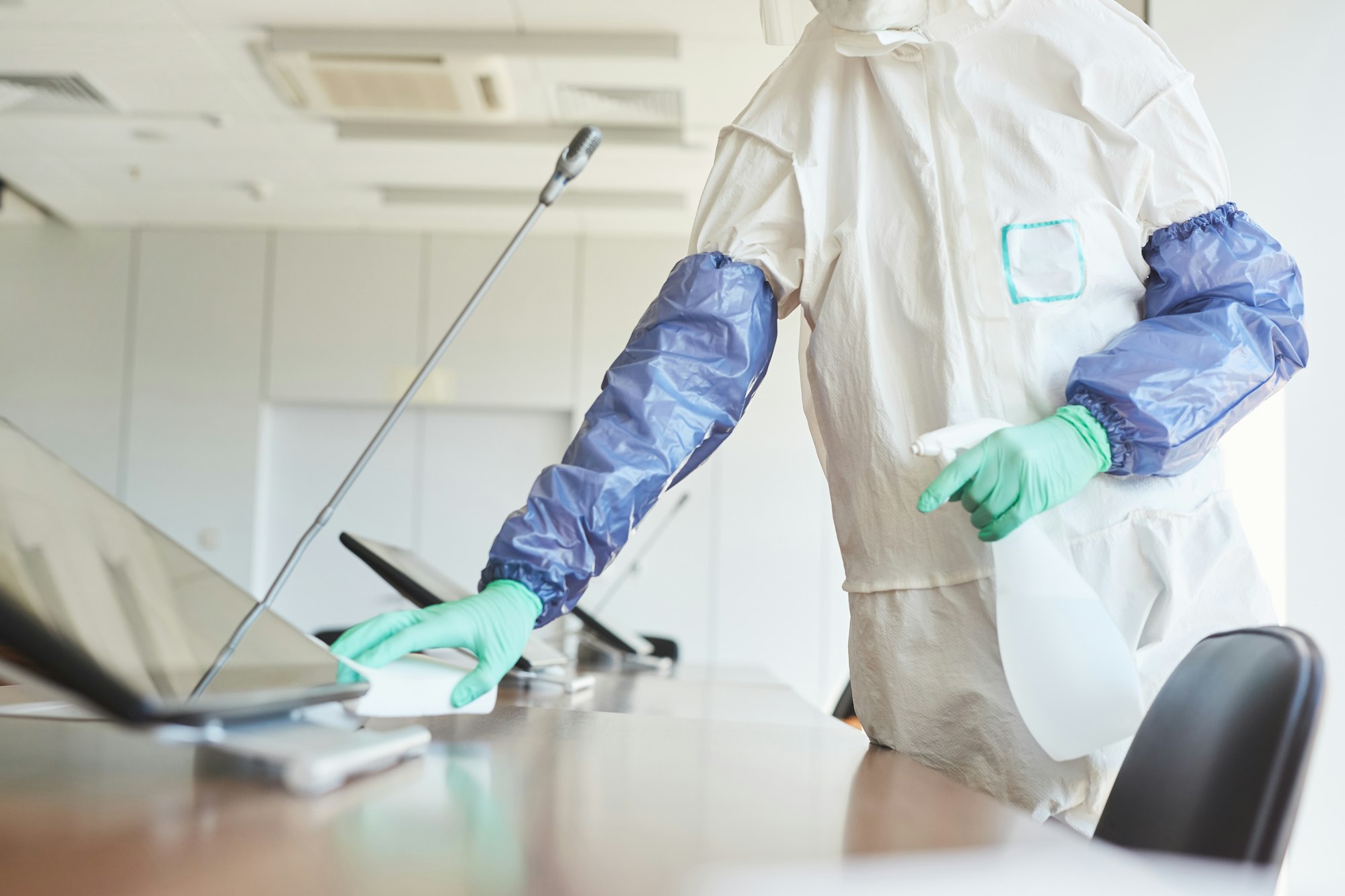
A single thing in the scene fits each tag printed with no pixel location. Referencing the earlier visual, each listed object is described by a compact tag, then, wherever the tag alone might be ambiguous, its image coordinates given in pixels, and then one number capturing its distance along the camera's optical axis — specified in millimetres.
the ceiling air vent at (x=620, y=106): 3688
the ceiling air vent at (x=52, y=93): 3611
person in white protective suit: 930
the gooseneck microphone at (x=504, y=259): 1044
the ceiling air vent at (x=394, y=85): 3355
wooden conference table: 439
